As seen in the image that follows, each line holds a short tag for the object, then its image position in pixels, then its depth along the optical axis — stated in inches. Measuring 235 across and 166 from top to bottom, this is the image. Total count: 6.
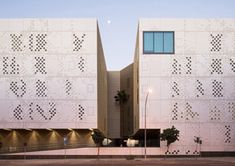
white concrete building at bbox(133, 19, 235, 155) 1707.5
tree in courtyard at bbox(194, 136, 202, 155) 1648.8
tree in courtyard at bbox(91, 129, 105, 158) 1663.5
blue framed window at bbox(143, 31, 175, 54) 1728.2
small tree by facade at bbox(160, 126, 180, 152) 1623.8
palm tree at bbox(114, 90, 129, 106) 2767.9
